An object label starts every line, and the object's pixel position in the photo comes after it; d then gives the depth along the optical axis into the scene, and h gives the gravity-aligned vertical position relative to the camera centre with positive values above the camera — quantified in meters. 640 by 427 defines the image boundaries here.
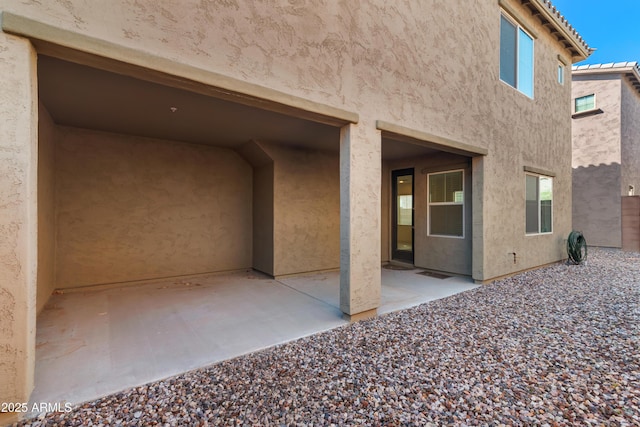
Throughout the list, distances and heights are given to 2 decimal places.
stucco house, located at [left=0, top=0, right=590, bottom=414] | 2.30 +1.21
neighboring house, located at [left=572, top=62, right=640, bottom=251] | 12.02 +2.44
